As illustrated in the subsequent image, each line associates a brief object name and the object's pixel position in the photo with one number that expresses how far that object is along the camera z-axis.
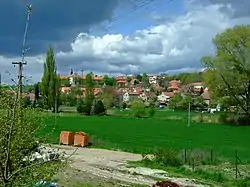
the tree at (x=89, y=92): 124.98
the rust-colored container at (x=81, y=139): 48.47
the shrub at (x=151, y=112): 121.06
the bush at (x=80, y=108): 124.19
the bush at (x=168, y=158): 33.03
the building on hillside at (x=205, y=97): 160.68
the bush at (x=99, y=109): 123.06
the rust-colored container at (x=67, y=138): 49.64
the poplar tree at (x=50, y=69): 109.19
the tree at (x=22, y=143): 8.84
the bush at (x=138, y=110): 121.25
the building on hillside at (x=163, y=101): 192.15
